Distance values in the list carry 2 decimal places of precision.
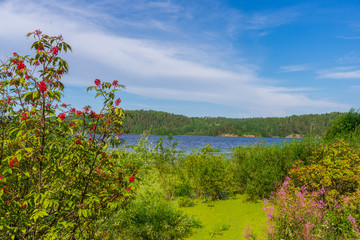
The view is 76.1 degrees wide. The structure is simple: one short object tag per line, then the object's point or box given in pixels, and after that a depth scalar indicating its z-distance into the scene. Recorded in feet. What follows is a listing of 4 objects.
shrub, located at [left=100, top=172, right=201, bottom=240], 21.72
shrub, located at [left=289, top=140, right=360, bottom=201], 26.58
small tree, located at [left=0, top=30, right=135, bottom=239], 11.08
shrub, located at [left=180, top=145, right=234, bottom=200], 36.40
